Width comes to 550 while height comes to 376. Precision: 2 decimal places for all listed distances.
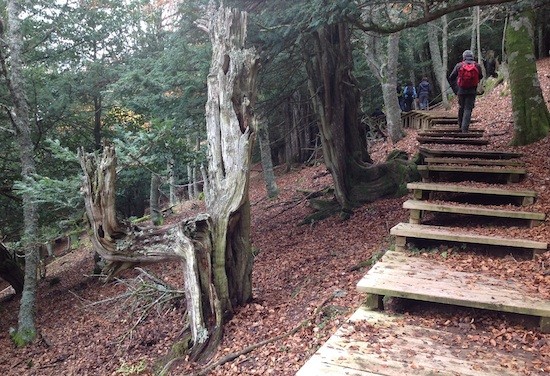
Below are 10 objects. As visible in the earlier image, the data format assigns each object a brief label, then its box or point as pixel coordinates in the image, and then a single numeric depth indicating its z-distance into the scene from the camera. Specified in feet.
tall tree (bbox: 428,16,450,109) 68.80
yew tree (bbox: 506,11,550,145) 27.20
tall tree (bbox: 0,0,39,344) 30.58
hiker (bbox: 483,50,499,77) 75.82
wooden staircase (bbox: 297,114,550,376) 9.61
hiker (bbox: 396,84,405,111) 71.72
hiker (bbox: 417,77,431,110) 65.47
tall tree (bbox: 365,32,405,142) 45.50
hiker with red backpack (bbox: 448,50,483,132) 30.01
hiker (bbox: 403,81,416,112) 67.62
